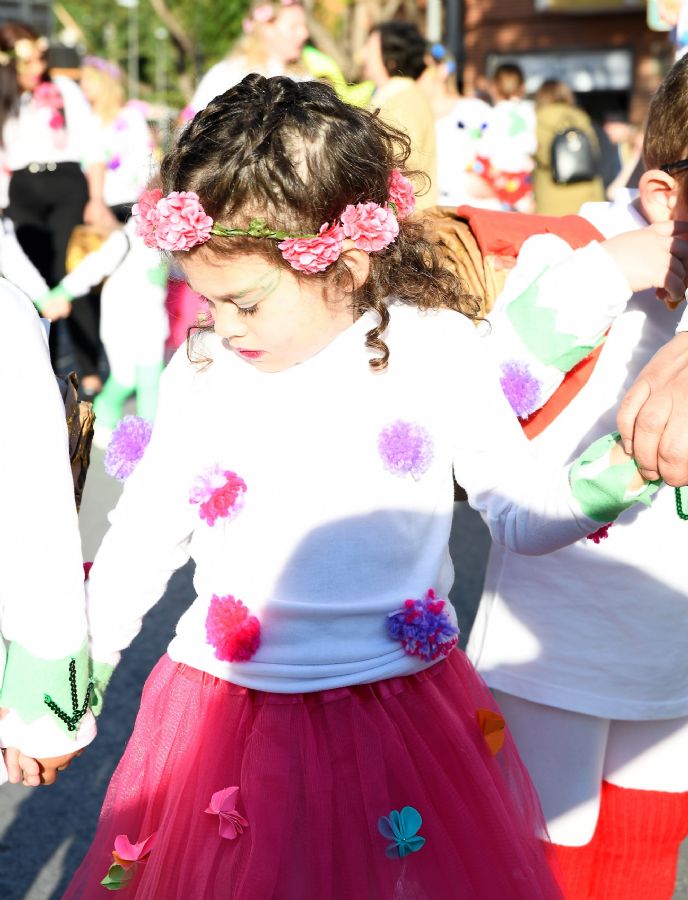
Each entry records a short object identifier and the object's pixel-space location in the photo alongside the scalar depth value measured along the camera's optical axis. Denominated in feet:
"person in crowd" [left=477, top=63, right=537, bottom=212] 22.45
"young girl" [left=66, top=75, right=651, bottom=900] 6.00
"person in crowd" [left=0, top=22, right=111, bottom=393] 26.11
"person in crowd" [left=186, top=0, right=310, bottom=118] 20.80
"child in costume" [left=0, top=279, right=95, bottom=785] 6.02
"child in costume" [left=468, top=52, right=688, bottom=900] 7.31
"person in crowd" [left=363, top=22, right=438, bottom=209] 18.48
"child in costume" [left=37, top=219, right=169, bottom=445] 19.93
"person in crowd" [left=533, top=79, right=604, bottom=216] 30.40
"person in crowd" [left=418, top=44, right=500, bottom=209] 22.18
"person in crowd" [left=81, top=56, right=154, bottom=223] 26.94
